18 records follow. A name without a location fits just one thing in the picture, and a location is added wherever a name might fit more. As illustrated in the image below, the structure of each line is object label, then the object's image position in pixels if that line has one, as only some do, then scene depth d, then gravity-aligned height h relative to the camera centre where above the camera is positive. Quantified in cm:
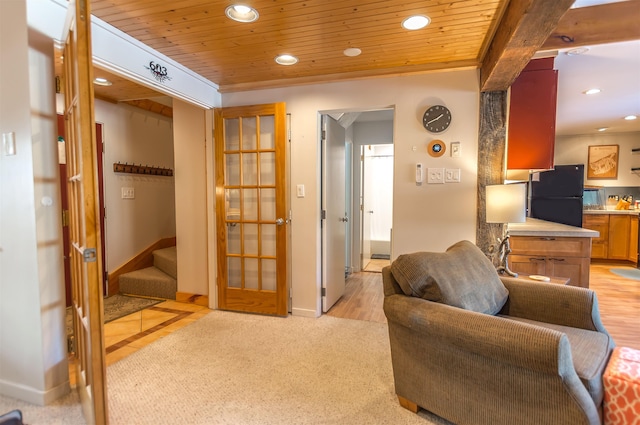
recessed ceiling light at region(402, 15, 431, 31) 200 +108
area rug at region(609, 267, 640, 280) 475 -120
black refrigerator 504 -1
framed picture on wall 593 +58
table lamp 228 -7
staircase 372 -99
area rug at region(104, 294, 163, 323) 324 -117
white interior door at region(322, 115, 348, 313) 324 -18
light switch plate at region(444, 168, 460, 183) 274 +16
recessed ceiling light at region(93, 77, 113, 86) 310 +110
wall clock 275 +64
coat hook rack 387 +33
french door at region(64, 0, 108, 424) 132 -2
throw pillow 168 -46
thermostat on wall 277 +39
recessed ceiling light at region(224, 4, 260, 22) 189 +108
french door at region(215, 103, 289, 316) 314 -16
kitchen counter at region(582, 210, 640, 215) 541 -31
